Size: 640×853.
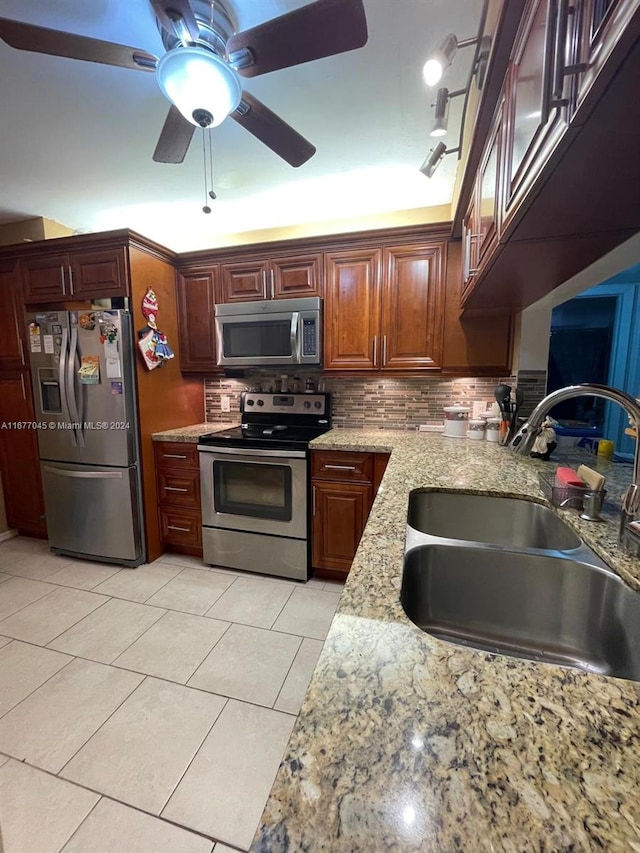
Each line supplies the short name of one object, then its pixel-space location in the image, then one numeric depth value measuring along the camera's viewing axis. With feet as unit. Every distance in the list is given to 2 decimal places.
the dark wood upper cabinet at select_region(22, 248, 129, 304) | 7.78
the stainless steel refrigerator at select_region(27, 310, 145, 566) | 7.86
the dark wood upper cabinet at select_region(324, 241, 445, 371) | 7.82
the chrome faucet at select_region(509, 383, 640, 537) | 2.71
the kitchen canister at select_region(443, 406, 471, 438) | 7.90
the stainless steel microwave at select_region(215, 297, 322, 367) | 8.11
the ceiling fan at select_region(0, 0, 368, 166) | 3.62
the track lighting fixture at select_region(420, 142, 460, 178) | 4.73
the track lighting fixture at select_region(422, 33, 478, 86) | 3.48
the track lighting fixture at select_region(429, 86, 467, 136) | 4.00
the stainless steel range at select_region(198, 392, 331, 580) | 7.66
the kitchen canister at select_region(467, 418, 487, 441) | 7.57
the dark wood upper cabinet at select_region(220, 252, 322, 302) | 8.32
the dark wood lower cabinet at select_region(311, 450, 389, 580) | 7.32
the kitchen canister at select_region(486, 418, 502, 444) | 7.38
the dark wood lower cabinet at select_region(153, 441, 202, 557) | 8.46
